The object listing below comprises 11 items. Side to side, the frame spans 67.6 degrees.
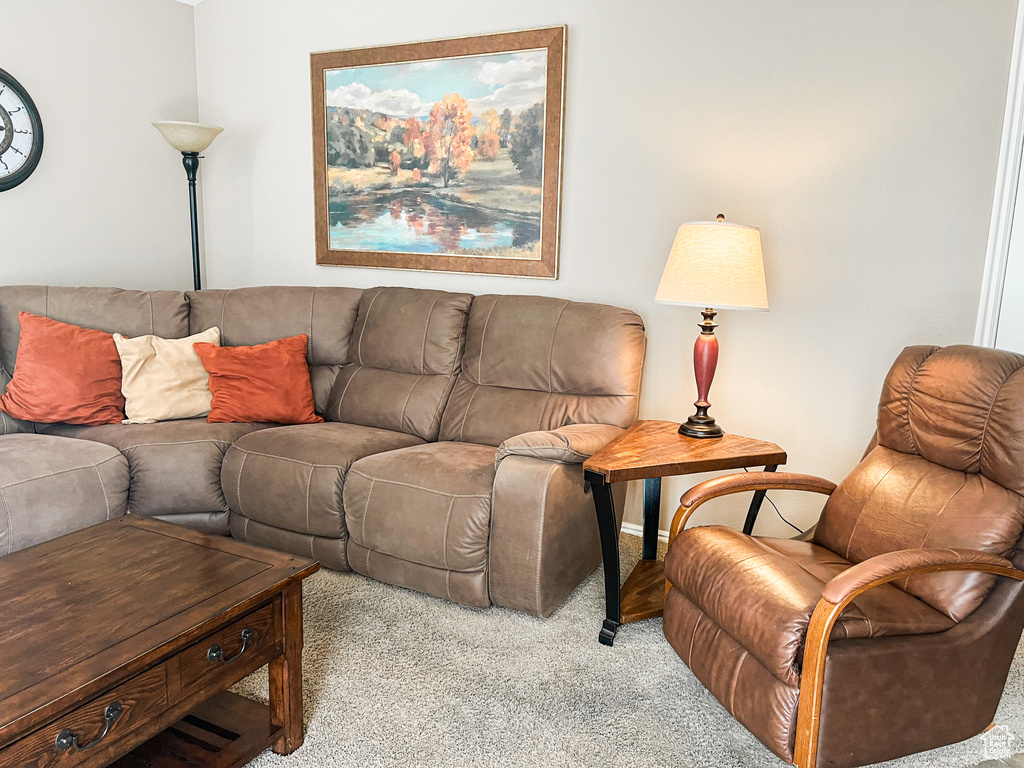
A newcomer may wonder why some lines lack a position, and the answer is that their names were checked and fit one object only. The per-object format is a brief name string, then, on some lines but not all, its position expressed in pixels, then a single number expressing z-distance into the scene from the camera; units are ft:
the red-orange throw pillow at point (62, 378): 10.02
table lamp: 8.27
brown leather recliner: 5.68
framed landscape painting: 11.06
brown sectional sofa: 8.21
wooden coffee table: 4.51
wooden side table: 7.57
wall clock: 11.18
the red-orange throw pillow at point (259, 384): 10.71
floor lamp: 12.23
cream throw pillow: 10.50
